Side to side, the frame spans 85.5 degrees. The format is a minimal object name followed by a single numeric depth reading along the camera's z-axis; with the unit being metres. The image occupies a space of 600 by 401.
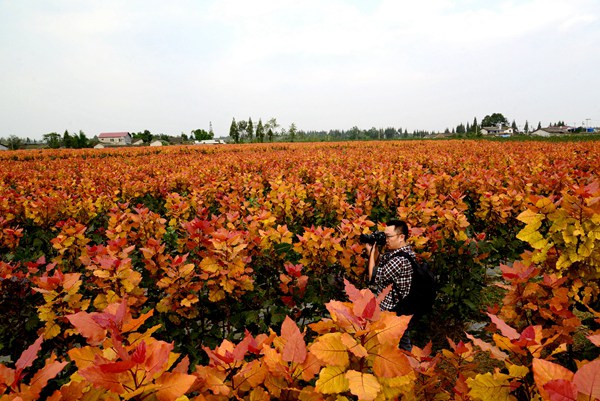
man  3.27
